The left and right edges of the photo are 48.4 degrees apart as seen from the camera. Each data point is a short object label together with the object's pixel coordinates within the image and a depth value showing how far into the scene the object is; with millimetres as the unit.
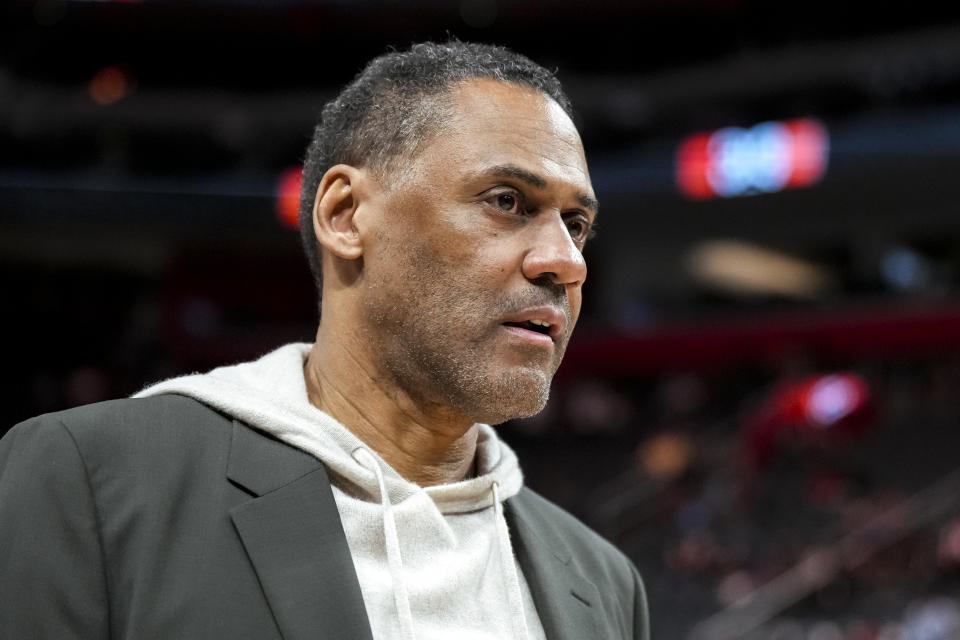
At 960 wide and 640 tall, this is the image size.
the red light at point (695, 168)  14664
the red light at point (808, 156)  13805
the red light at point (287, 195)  15612
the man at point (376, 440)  1238
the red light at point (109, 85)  17312
